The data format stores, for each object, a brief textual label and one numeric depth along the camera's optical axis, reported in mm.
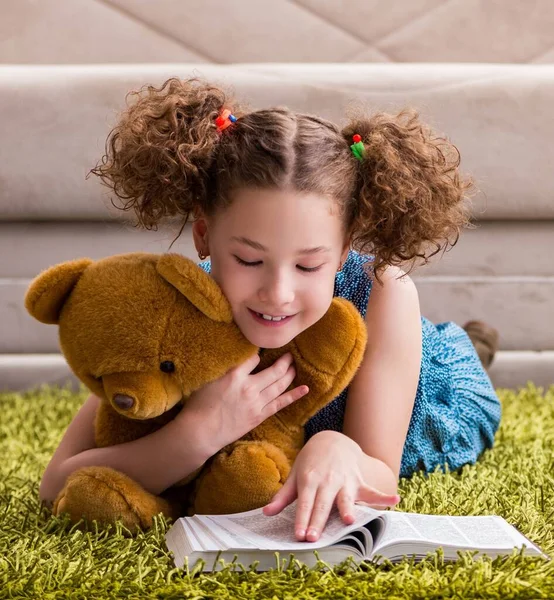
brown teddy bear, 1644
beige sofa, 2353
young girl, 1659
